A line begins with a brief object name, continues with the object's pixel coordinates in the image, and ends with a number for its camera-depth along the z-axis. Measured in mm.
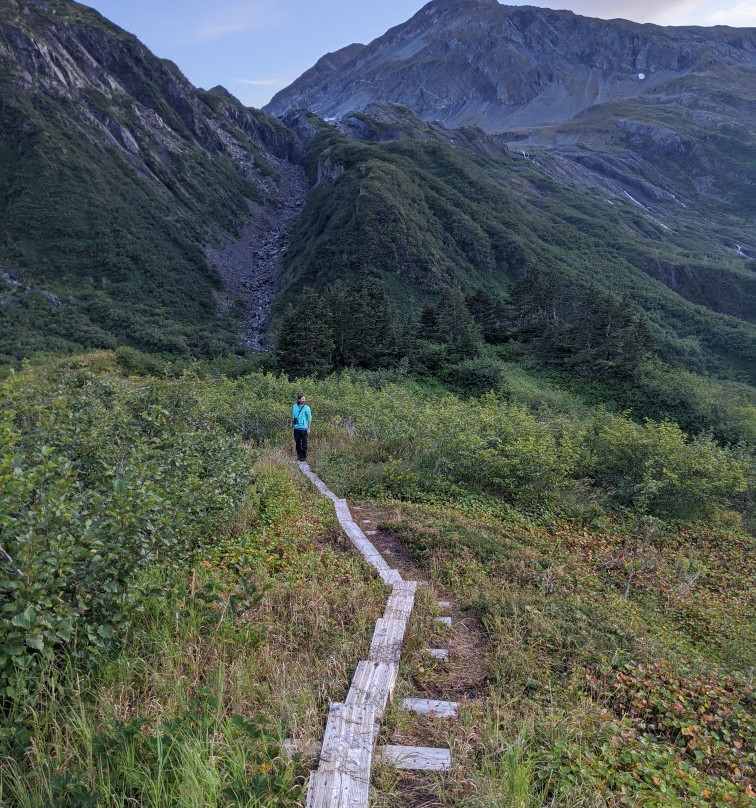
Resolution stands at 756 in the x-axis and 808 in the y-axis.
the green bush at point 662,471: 12508
